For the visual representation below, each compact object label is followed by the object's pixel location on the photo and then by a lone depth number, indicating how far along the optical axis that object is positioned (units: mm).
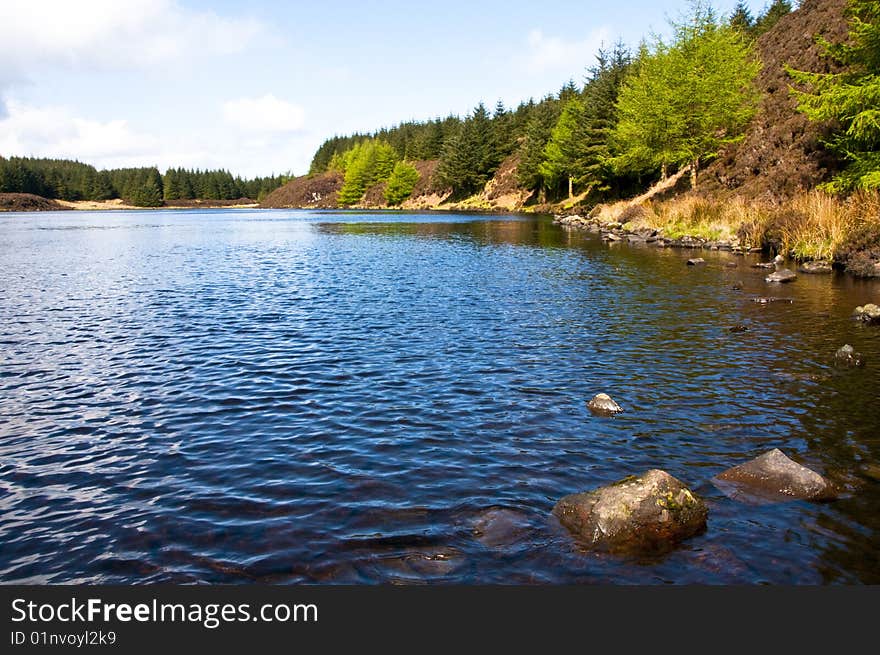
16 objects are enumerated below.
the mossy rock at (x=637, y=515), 8156
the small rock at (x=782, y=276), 27345
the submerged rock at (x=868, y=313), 19766
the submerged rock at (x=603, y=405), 12727
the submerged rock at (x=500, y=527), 8228
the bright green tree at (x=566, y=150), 86831
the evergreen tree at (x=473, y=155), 136875
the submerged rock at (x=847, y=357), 15523
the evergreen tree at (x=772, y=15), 96312
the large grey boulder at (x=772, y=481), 9203
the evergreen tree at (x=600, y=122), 82956
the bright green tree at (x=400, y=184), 165000
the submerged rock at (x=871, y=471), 9727
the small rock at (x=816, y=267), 29453
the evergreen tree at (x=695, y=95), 56656
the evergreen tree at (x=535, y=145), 108531
